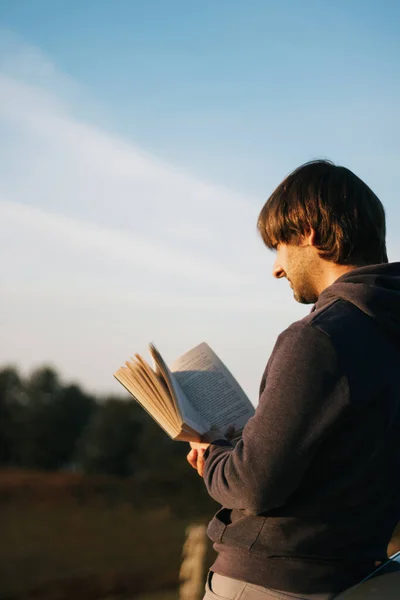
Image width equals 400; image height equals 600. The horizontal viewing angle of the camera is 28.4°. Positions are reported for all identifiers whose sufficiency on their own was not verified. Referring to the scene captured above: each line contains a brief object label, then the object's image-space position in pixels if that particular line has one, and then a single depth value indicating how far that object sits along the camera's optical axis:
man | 1.55
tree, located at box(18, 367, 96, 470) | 21.77
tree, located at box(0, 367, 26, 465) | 23.66
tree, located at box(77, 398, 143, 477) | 19.75
